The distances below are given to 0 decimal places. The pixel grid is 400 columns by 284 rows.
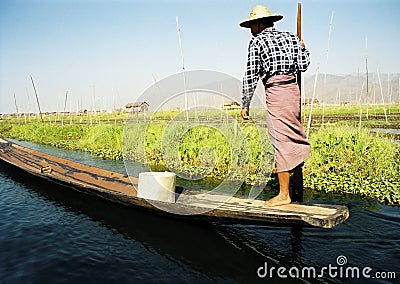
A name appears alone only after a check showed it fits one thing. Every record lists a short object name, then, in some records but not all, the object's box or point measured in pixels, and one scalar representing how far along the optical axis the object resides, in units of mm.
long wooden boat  2617
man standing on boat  2818
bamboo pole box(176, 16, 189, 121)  7169
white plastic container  3471
